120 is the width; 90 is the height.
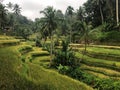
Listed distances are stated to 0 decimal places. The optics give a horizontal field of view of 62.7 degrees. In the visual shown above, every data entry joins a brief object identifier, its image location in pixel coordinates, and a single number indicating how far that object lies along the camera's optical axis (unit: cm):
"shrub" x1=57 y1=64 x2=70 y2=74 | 1201
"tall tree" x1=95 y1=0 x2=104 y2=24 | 2372
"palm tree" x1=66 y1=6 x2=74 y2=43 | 2746
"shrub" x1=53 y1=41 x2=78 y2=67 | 1396
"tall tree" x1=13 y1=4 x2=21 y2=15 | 3974
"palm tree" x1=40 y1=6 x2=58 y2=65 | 1468
